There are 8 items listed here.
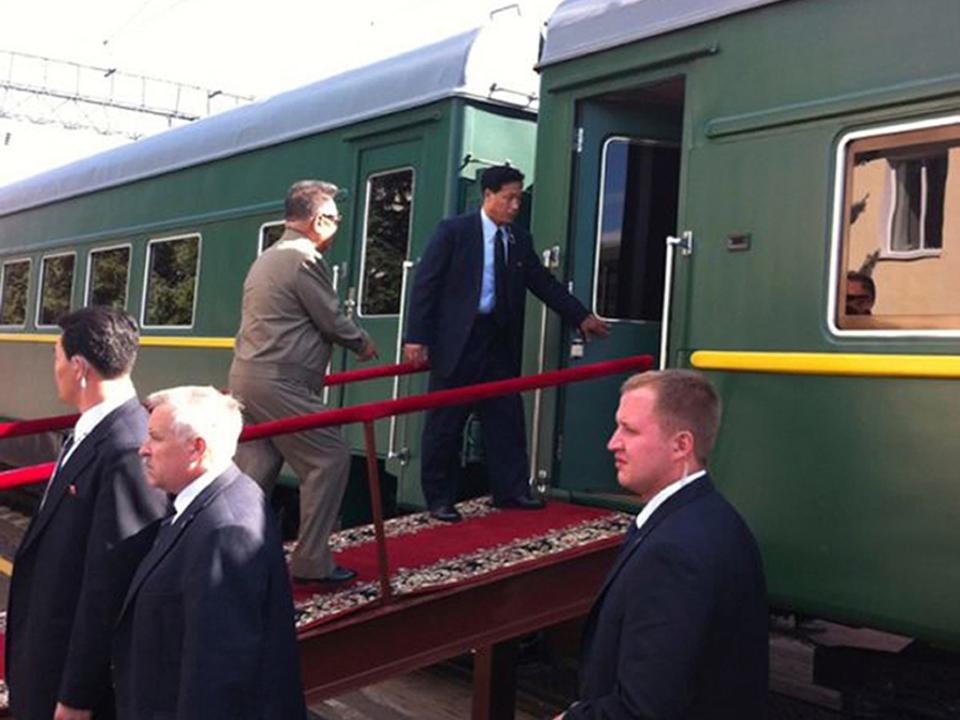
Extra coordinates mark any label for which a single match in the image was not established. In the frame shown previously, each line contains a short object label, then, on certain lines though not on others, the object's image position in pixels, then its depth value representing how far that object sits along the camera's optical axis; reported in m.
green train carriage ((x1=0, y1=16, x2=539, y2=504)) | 6.41
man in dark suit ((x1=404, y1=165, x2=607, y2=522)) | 5.36
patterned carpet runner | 4.39
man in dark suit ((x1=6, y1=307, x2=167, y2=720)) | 3.05
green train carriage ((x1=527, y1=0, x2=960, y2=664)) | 3.95
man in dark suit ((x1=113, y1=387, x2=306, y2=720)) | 2.66
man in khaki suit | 4.57
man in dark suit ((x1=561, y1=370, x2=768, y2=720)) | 2.25
